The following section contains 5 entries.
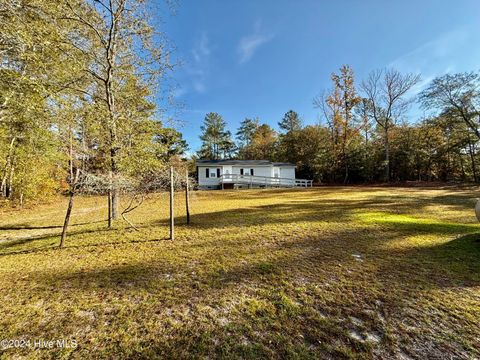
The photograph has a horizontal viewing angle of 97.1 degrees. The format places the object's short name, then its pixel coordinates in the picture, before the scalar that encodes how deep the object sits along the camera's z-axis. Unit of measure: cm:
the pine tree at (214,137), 3725
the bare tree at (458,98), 1895
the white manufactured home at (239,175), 2273
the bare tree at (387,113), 2291
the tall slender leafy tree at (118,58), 643
